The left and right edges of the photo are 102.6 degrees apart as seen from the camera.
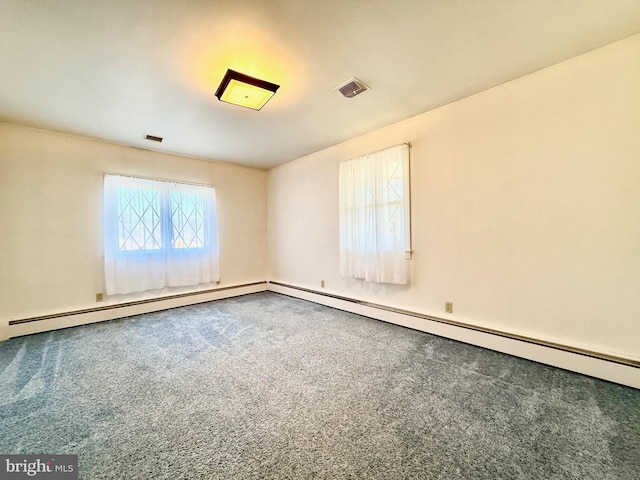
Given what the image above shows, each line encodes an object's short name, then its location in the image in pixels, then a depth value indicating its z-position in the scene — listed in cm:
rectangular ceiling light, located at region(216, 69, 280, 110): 217
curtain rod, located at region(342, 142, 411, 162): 317
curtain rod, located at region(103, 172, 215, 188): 374
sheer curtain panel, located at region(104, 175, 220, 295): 370
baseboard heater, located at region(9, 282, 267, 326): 314
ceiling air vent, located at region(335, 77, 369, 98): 239
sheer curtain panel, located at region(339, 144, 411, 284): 318
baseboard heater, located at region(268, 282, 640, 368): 194
